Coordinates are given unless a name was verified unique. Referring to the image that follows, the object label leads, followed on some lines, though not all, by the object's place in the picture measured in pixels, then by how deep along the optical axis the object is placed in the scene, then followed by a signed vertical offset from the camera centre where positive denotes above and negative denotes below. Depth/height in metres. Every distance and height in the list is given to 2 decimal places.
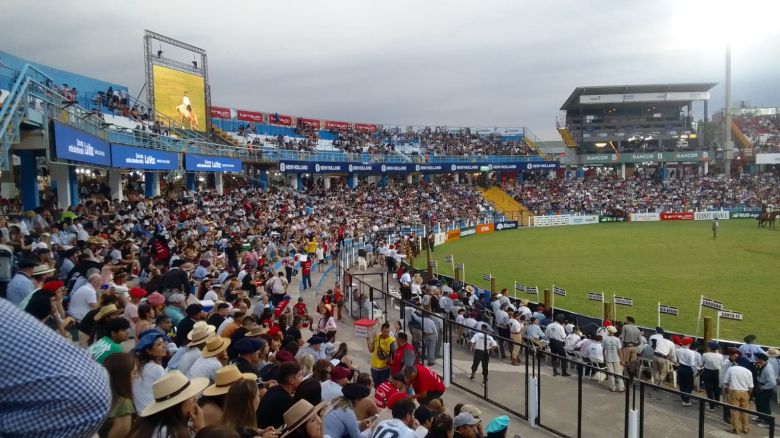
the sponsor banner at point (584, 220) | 51.47 -2.80
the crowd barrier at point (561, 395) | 7.38 -3.37
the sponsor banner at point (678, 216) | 51.03 -2.55
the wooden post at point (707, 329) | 11.54 -3.03
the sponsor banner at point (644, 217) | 51.51 -2.61
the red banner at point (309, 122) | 56.54 +7.86
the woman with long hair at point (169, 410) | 3.36 -1.39
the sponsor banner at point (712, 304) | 12.84 -2.82
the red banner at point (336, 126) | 59.81 +7.83
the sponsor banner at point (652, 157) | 64.94 +4.02
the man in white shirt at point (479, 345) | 10.64 -3.11
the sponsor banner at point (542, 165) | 61.19 +3.09
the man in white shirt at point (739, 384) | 9.23 -3.40
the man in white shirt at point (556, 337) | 12.23 -3.35
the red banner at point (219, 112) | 48.91 +7.79
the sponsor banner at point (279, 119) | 53.83 +7.77
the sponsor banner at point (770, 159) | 66.44 +3.65
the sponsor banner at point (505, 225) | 47.00 -2.98
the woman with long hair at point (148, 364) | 4.95 -1.64
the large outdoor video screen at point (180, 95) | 34.50 +6.84
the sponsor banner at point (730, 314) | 12.40 -2.95
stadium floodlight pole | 66.19 +5.44
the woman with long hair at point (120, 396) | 3.51 -1.41
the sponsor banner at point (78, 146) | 13.55 +1.47
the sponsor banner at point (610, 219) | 52.03 -2.77
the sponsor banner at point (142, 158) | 19.22 +1.59
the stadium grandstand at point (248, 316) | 3.93 -1.77
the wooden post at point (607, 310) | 14.72 -3.33
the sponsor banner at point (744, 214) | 50.05 -2.40
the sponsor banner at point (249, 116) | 50.97 +7.74
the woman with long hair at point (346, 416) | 4.86 -2.04
